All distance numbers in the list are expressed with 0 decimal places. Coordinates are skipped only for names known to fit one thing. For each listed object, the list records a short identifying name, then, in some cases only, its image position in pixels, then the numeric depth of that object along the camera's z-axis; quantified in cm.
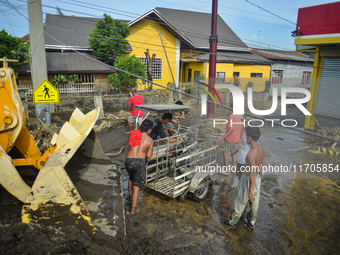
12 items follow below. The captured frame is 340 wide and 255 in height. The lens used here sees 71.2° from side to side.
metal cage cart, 473
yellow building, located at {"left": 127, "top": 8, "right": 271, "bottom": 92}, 2092
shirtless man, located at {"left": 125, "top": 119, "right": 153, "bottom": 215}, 436
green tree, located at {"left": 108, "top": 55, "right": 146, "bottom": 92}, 1574
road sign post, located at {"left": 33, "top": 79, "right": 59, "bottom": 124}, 685
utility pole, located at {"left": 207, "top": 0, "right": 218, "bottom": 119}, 871
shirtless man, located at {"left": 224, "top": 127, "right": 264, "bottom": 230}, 395
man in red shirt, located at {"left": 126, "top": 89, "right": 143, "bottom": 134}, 828
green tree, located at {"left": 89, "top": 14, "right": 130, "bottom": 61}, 1838
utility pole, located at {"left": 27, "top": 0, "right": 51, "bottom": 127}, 795
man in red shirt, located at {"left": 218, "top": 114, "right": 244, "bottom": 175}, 616
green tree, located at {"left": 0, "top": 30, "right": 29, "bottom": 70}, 1305
